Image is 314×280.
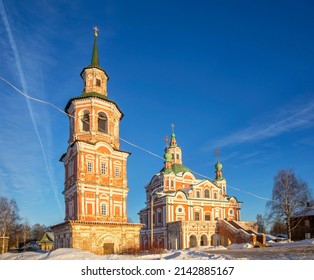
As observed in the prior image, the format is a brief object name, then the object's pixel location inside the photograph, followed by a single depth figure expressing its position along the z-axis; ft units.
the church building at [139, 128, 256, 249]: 111.96
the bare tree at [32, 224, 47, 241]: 235.28
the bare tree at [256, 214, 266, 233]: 188.16
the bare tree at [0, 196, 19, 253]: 86.22
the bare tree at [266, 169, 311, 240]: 92.22
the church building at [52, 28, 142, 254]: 73.20
